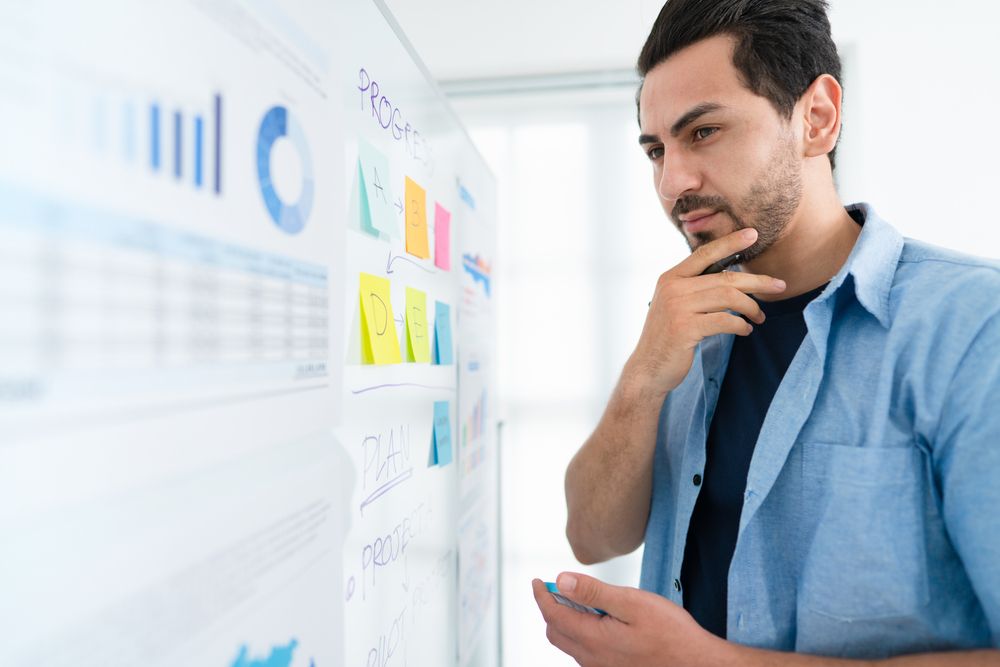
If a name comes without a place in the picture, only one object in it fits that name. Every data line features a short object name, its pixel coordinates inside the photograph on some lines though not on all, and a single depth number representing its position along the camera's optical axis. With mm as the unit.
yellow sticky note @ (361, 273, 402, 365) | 752
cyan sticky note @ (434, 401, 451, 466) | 1073
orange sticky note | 931
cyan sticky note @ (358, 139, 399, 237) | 760
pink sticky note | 1087
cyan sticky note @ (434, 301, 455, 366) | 1078
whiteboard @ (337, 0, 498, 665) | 732
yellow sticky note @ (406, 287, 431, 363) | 925
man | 718
